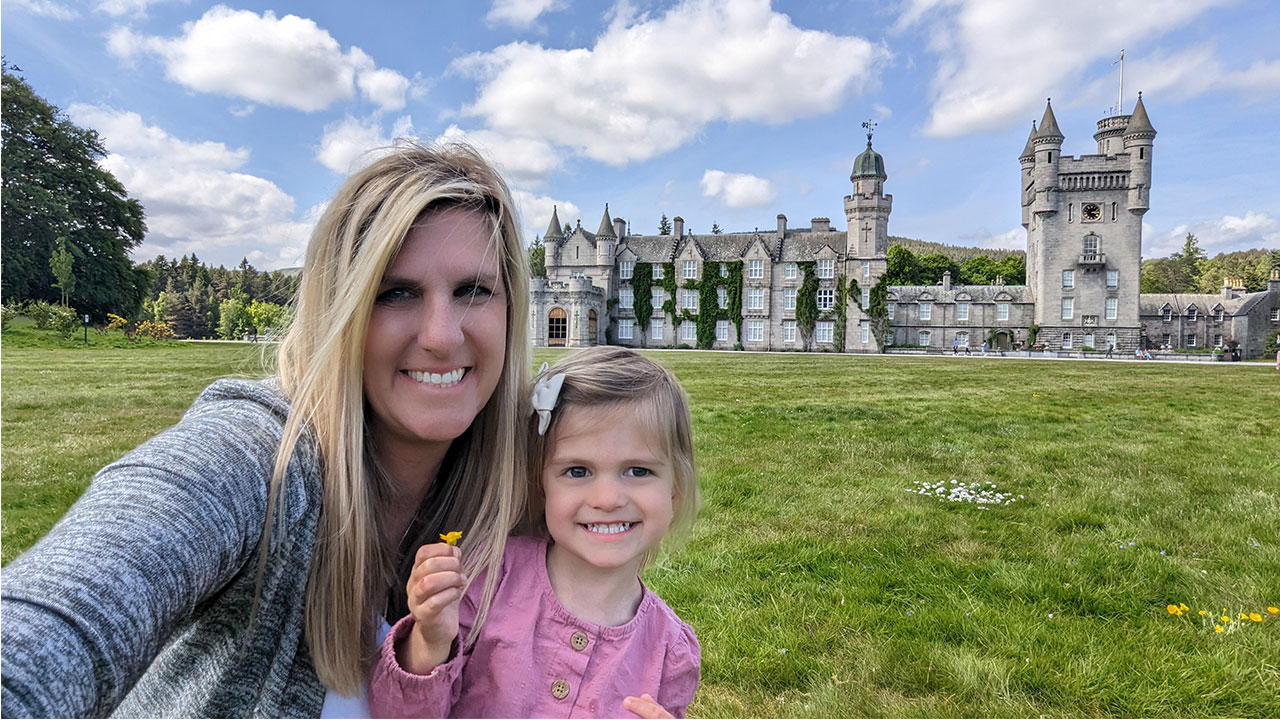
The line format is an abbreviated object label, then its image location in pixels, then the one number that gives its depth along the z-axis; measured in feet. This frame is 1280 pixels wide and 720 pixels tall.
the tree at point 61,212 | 88.63
